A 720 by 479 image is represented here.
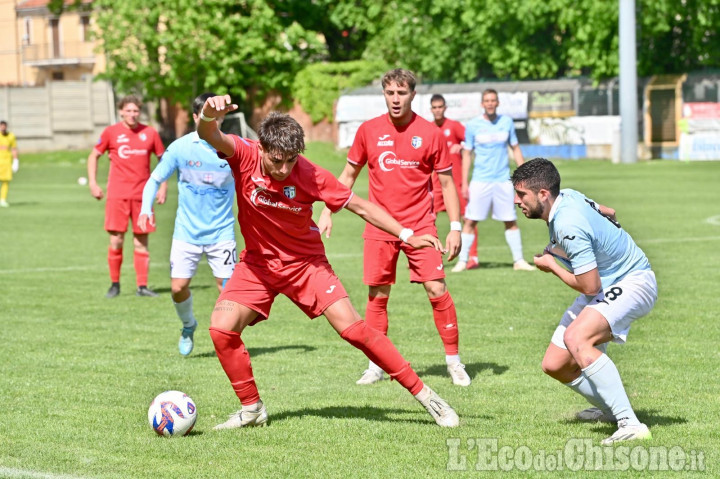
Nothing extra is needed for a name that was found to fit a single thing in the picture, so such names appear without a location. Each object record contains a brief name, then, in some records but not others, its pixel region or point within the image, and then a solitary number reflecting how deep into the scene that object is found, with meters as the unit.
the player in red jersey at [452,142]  25.84
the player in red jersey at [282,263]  11.69
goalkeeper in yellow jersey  49.52
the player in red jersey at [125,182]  23.50
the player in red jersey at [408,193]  14.94
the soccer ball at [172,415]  11.65
